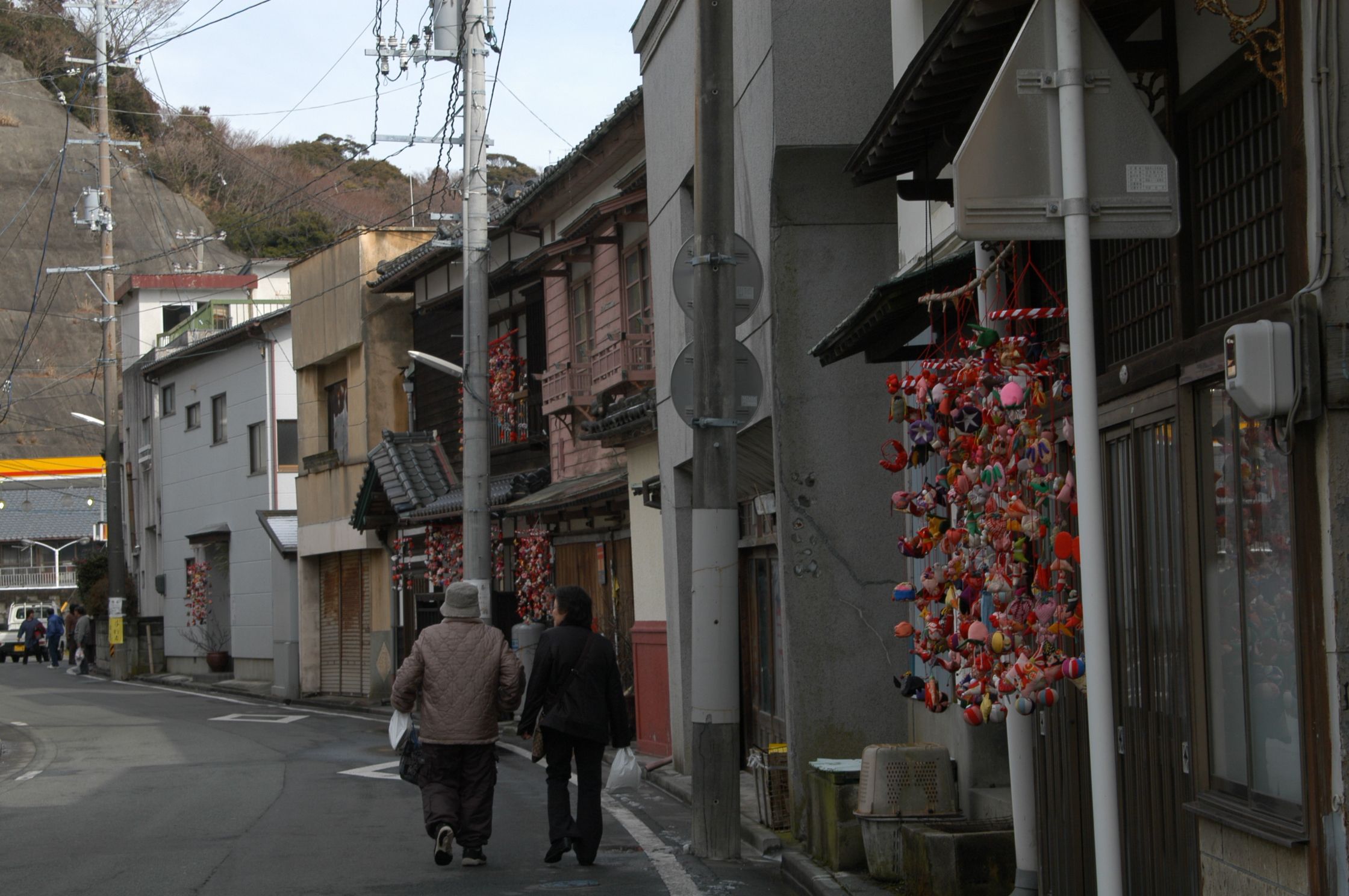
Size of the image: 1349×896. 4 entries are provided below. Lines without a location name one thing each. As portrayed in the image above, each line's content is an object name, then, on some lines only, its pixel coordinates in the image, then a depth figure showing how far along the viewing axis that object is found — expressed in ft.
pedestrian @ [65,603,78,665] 152.25
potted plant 125.49
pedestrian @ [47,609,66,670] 162.20
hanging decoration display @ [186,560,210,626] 125.18
